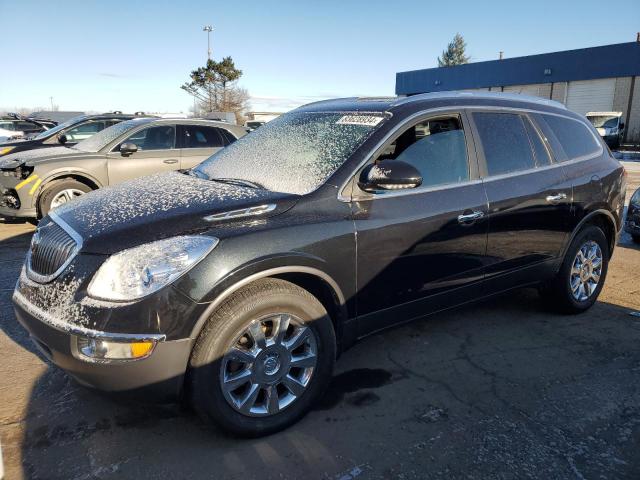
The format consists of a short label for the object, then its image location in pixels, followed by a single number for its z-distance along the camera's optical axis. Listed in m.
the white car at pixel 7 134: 18.06
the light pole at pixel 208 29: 49.00
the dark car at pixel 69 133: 8.88
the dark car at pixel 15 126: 19.28
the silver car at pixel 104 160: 7.32
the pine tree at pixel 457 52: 83.44
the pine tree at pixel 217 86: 41.09
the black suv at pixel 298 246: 2.41
